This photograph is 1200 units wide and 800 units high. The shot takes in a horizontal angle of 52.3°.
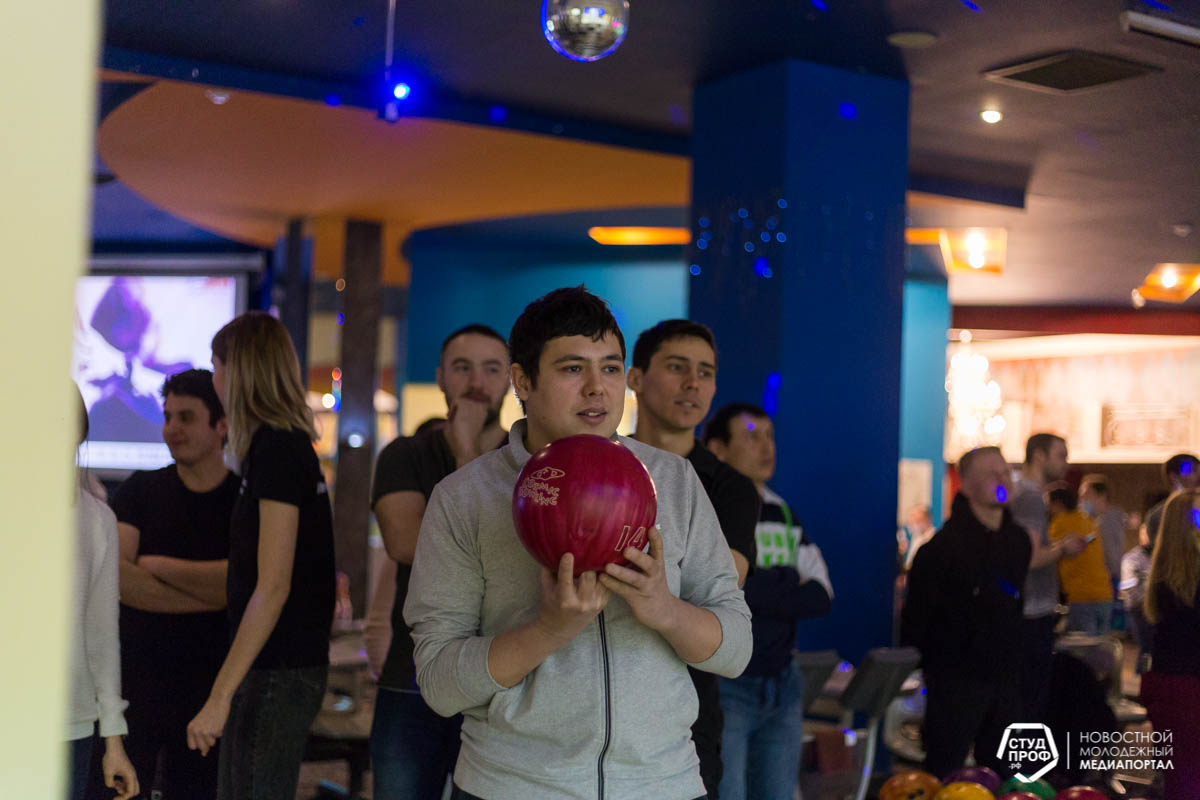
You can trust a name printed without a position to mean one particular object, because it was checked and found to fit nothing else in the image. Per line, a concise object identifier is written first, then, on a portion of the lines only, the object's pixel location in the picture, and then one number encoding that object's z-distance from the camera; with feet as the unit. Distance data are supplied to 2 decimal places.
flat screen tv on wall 38.40
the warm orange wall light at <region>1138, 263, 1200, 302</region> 37.40
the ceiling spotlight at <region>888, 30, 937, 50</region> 16.24
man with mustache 9.32
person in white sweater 8.09
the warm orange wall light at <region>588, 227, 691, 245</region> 33.47
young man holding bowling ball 5.80
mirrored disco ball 10.91
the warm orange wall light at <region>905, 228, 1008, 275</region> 32.48
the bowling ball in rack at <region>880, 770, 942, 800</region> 12.80
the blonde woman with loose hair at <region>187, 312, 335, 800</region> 8.82
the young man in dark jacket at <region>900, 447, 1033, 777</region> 15.12
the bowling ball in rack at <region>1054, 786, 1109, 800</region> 11.95
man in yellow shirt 24.97
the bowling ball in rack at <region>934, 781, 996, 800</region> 12.21
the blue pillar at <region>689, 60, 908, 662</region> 17.60
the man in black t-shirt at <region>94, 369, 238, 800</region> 10.52
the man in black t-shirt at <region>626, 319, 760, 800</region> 8.31
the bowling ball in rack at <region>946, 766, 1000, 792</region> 12.83
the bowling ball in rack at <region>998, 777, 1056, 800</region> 13.01
